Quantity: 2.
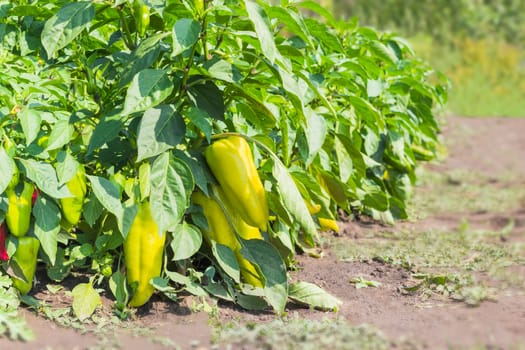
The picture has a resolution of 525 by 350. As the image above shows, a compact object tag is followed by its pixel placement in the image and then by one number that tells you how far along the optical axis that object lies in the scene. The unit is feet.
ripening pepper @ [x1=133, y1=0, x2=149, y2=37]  15.34
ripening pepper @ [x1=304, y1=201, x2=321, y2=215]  19.03
